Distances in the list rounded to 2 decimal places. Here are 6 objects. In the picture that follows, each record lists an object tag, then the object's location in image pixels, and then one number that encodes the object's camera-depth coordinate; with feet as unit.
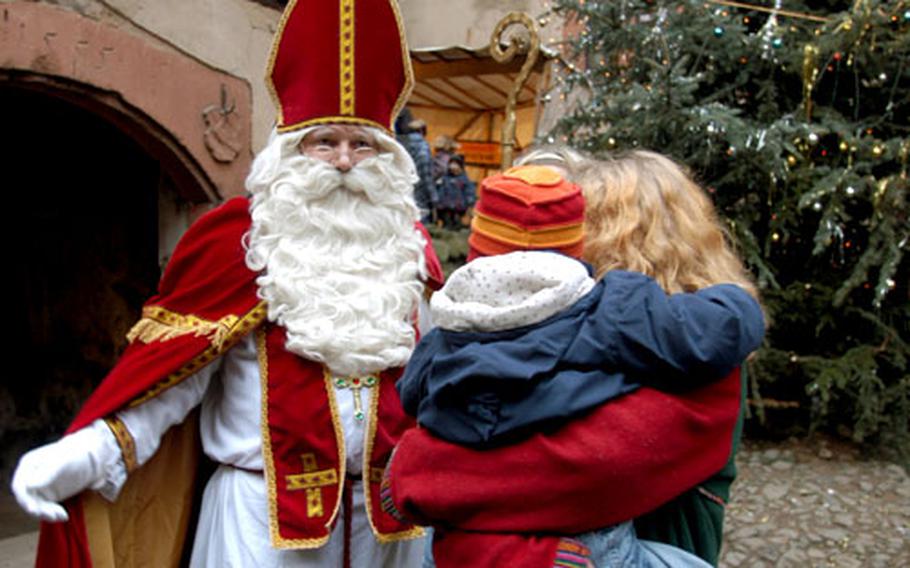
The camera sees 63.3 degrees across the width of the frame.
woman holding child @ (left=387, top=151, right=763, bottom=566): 3.60
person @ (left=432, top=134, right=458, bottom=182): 27.58
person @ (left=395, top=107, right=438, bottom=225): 22.94
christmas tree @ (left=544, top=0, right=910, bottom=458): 12.92
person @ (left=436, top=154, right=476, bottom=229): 26.89
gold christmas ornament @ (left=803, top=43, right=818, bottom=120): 13.17
